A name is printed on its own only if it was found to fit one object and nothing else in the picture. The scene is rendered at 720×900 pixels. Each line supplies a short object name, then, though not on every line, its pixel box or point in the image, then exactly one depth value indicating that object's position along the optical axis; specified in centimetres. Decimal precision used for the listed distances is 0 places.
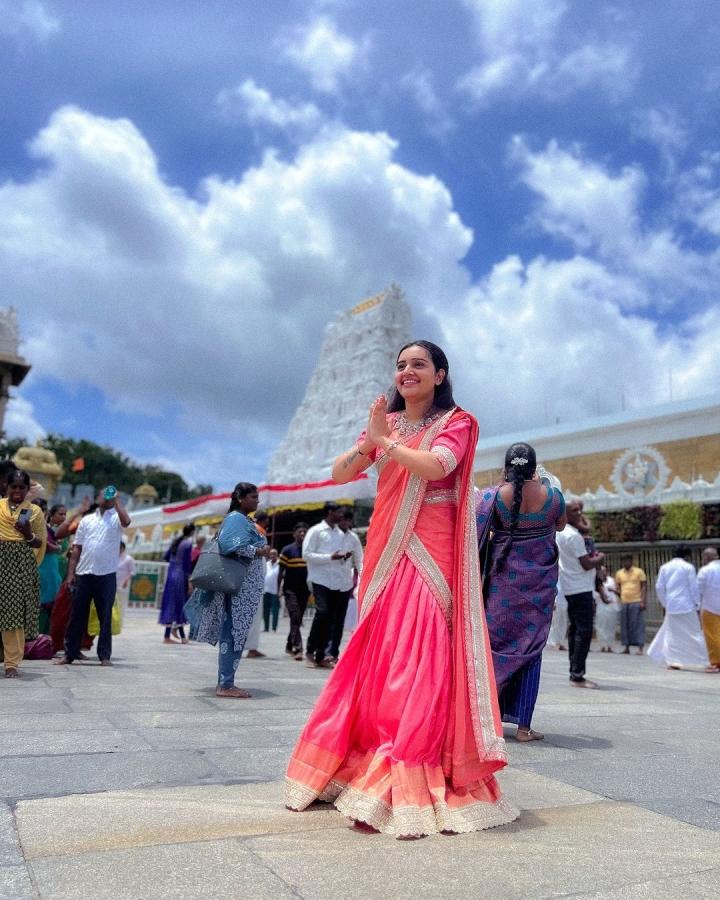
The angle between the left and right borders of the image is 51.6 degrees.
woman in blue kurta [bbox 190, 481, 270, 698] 486
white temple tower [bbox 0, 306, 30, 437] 2916
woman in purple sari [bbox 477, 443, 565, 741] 390
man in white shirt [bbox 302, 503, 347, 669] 713
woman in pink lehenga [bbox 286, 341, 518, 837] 217
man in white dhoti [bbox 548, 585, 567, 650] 1205
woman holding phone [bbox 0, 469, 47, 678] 516
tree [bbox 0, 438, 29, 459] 6015
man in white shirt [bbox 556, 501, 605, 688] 605
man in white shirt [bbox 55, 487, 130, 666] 624
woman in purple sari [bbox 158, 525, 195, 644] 1016
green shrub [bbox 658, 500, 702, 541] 1470
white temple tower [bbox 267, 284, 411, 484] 3747
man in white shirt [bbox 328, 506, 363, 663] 727
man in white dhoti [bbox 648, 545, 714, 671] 902
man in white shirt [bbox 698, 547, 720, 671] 861
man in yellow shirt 1142
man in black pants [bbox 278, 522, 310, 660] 820
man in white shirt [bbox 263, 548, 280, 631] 1199
